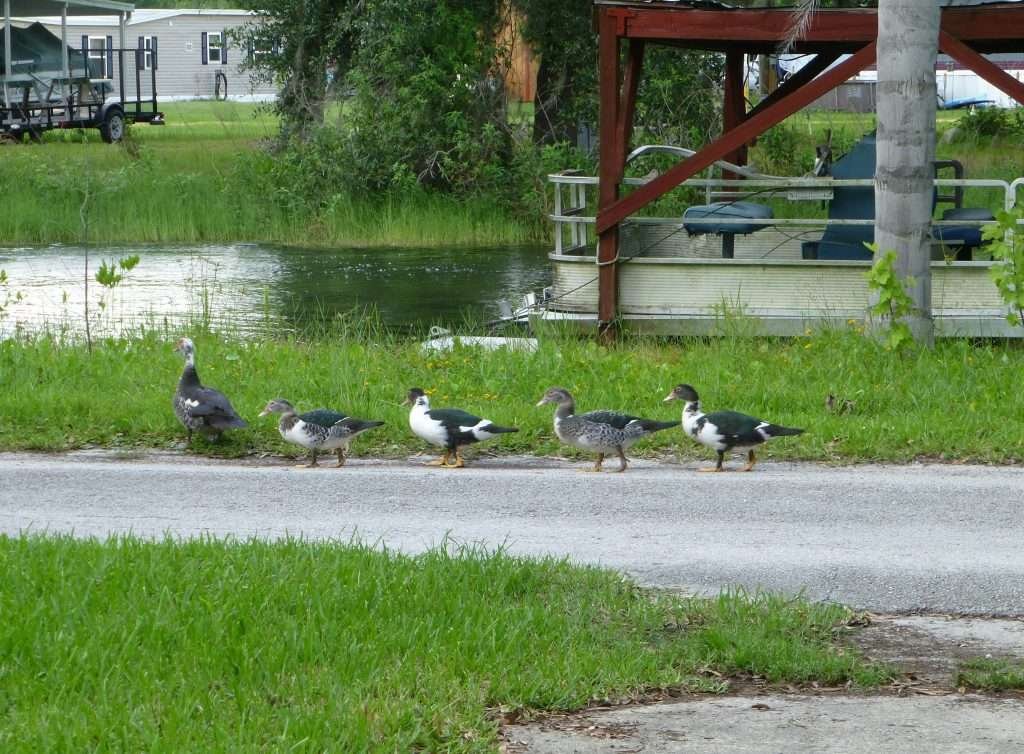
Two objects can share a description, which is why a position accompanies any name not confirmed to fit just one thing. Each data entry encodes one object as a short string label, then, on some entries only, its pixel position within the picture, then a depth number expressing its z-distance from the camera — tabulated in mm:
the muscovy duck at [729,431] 18875
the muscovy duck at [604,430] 19125
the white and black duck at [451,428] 19531
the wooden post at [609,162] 29375
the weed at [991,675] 11672
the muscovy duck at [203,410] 20297
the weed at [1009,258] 24687
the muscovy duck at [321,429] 19625
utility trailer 74750
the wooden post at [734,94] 34000
